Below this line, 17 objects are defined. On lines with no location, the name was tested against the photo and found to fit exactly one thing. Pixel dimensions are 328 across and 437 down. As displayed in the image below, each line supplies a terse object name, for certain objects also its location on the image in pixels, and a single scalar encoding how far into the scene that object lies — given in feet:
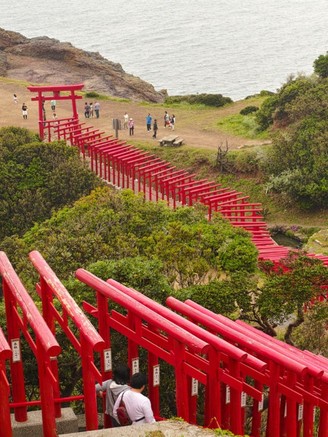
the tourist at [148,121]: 196.85
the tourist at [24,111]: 203.41
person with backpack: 41.96
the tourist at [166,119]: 202.15
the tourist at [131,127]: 194.29
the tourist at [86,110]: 207.21
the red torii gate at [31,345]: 40.18
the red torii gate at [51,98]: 177.88
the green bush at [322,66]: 202.59
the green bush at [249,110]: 211.00
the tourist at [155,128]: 191.56
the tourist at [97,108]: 208.33
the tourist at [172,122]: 201.16
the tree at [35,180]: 140.46
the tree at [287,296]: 76.74
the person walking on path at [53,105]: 207.10
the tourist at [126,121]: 201.57
